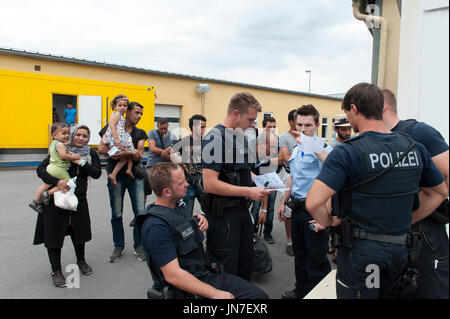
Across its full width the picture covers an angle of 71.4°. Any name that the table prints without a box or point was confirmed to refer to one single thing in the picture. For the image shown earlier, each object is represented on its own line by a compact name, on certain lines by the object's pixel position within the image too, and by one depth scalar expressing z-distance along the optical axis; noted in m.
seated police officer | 2.00
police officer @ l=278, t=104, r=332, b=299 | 2.97
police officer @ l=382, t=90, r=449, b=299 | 1.92
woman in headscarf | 3.36
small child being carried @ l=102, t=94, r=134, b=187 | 4.07
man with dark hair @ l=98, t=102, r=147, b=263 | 4.06
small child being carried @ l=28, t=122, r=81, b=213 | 3.36
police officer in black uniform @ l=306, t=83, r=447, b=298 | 1.63
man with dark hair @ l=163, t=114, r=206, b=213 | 4.64
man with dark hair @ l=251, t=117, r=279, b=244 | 4.91
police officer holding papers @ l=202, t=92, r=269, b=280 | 2.53
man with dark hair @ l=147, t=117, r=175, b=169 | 5.18
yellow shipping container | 10.51
